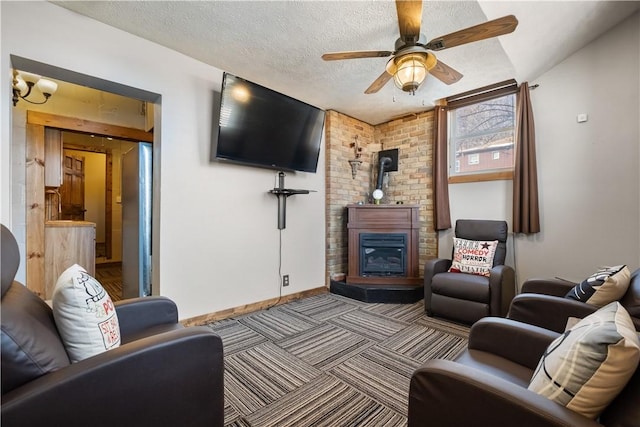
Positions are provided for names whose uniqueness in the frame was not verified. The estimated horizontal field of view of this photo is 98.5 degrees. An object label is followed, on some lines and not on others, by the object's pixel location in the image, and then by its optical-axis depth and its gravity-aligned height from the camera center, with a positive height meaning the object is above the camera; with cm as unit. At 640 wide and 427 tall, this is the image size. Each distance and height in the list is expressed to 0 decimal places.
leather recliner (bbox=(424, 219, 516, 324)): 251 -68
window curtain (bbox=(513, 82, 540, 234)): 284 +43
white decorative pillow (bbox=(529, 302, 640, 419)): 69 -41
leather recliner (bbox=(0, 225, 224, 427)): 78 -51
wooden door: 493 +53
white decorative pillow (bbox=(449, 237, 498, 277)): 283 -45
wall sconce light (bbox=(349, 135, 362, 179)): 409 +92
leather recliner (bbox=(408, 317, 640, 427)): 70 -54
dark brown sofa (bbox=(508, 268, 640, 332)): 131 -53
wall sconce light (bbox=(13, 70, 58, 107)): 249 +126
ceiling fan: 158 +110
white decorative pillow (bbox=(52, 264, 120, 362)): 100 -38
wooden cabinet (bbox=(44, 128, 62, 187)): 327 +73
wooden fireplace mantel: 359 -17
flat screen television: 266 +95
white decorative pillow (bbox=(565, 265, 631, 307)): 140 -38
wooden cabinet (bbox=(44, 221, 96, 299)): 306 -34
